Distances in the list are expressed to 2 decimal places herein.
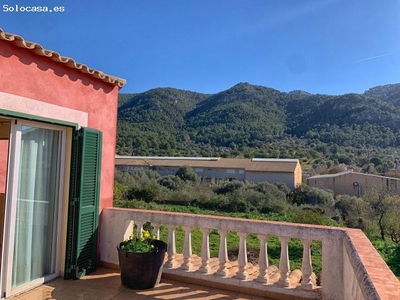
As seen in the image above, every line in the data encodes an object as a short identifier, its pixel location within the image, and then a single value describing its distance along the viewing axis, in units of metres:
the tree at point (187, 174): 28.70
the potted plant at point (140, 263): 3.22
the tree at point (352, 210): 16.69
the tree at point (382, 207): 14.98
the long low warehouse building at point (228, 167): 28.53
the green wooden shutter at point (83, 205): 3.50
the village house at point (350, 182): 25.47
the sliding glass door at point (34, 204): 3.00
